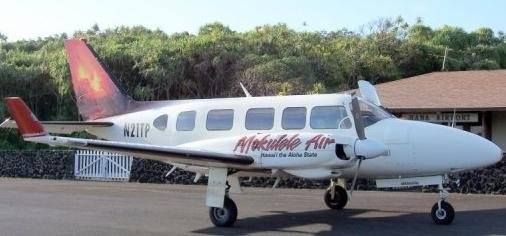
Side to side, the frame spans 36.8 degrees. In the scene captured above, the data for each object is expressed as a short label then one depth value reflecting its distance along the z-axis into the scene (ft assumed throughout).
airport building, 70.28
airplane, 41.55
